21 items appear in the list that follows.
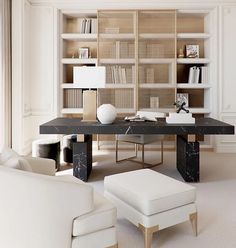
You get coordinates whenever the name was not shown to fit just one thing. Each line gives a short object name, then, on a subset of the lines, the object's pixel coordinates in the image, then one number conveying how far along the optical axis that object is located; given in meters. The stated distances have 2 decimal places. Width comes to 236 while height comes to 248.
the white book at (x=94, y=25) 5.30
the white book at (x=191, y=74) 5.28
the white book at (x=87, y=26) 5.31
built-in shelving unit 5.22
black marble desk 3.25
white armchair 1.55
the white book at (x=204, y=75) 5.27
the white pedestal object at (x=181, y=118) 3.45
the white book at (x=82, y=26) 5.32
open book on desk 4.25
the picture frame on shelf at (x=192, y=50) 5.34
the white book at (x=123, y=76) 5.27
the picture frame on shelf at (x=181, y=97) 5.36
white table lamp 3.42
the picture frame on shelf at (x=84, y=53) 5.38
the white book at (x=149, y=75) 5.32
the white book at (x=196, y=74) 5.27
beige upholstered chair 3.98
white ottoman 1.92
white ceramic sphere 3.39
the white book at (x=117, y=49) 5.27
